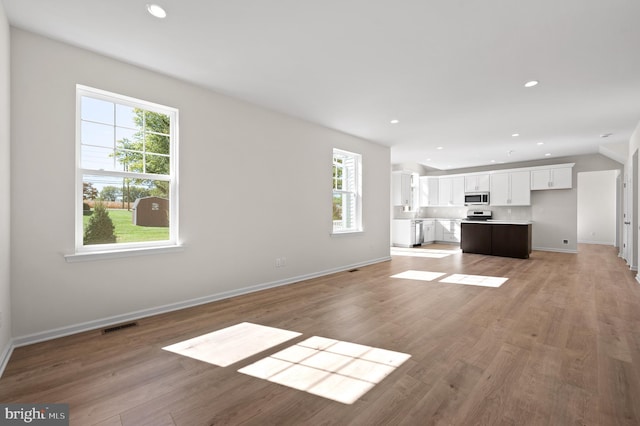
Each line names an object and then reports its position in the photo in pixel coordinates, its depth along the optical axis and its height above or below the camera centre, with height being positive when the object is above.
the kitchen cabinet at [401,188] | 9.32 +0.85
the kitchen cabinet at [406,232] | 9.13 -0.59
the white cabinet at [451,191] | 9.66 +0.81
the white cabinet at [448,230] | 9.87 -0.56
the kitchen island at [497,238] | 7.14 -0.61
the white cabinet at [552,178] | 7.81 +1.02
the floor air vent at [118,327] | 2.79 -1.14
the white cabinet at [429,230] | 9.85 -0.55
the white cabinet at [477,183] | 9.09 +1.03
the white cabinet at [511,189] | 8.38 +0.78
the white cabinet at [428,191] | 10.24 +0.83
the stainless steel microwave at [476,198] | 8.98 +0.51
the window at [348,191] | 5.90 +0.48
